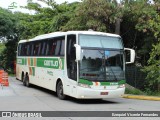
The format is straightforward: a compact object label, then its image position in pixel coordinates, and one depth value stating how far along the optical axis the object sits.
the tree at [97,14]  23.84
